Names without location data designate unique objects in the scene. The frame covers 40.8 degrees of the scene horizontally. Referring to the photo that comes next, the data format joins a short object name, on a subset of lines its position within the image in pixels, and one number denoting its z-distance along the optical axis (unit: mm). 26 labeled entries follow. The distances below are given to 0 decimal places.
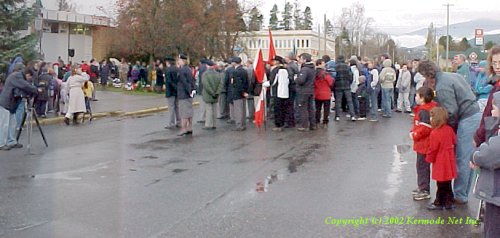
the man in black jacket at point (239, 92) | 17188
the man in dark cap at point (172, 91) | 16969
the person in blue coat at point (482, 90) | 10505
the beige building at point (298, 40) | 109100
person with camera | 13422
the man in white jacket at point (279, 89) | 16938
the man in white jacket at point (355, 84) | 20422
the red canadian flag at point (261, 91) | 17828
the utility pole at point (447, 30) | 63750
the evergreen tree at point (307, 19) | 132350
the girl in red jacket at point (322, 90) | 17562
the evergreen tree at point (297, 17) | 130900
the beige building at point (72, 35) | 52719
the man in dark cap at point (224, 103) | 18788
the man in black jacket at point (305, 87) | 16438
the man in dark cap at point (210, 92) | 17656
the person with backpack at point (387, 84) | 21281
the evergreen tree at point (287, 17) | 132125
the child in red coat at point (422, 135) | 8281
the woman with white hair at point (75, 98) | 19031
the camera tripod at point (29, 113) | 13548
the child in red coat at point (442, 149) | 7938
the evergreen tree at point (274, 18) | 136000
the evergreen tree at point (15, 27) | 24266
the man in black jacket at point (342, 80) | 19000
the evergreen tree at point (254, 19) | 61906
